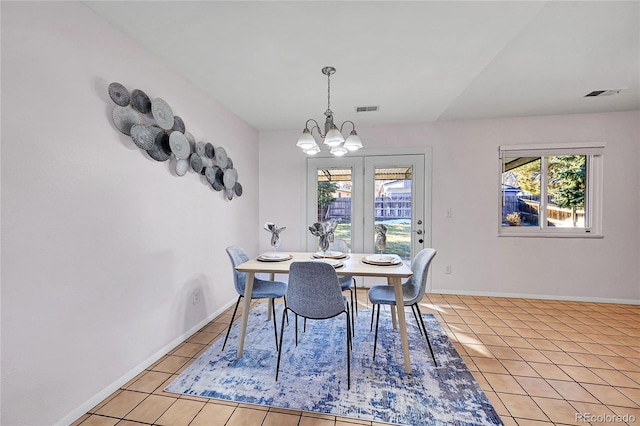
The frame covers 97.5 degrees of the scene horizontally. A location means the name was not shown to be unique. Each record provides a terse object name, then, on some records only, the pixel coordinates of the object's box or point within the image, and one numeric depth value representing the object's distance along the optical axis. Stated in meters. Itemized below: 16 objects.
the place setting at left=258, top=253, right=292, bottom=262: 2.38
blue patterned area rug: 1.62
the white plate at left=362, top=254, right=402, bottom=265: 2.24
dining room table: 1.99
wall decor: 1.81
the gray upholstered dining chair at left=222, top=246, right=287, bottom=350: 2.32
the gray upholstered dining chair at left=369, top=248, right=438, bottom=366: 2.16
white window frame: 3.37
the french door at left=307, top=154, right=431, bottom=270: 3.77
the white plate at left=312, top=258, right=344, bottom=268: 2.19
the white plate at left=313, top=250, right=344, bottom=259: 2.52
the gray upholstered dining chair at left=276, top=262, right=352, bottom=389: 1.81
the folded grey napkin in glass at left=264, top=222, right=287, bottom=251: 2.38
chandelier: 2.08
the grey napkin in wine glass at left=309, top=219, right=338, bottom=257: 2.37
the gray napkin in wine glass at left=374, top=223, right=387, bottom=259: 2.36
